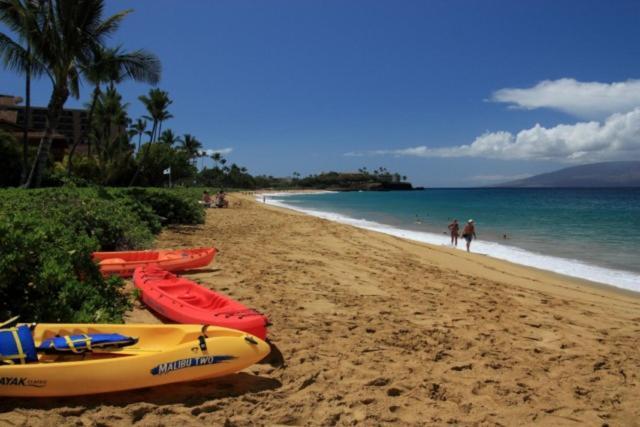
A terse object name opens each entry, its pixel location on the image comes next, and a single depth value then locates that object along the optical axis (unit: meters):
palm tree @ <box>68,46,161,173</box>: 15.46
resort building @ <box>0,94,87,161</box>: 28.64
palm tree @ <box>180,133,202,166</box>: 66.31
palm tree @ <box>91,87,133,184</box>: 34.53
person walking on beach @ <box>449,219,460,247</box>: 16.32
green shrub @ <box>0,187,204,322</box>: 3.76
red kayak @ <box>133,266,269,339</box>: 4.13
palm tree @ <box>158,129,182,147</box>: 60.61
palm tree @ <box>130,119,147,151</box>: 53.00
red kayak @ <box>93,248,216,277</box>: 6.76
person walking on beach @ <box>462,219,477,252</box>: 14.77
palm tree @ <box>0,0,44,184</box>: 13.23
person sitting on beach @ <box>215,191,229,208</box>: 28.97
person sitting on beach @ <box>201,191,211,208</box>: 27.64
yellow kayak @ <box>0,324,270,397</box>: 2.96
